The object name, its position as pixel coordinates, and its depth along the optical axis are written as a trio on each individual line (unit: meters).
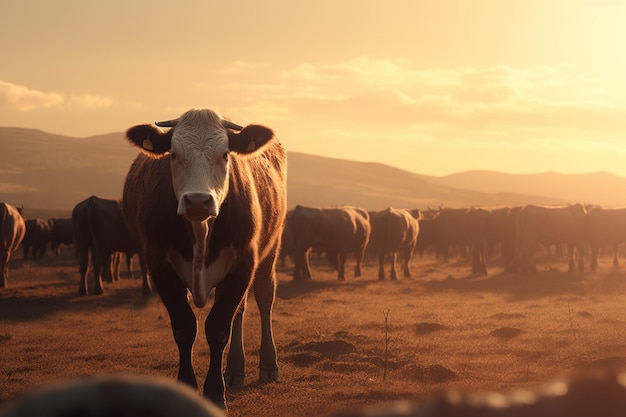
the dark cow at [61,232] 46.66
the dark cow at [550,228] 29.94
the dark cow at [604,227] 30.75
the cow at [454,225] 36.53
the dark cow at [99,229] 21.83
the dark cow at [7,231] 23.60
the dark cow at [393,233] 29.94
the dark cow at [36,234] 43.22
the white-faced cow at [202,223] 6.46
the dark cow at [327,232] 27.97
